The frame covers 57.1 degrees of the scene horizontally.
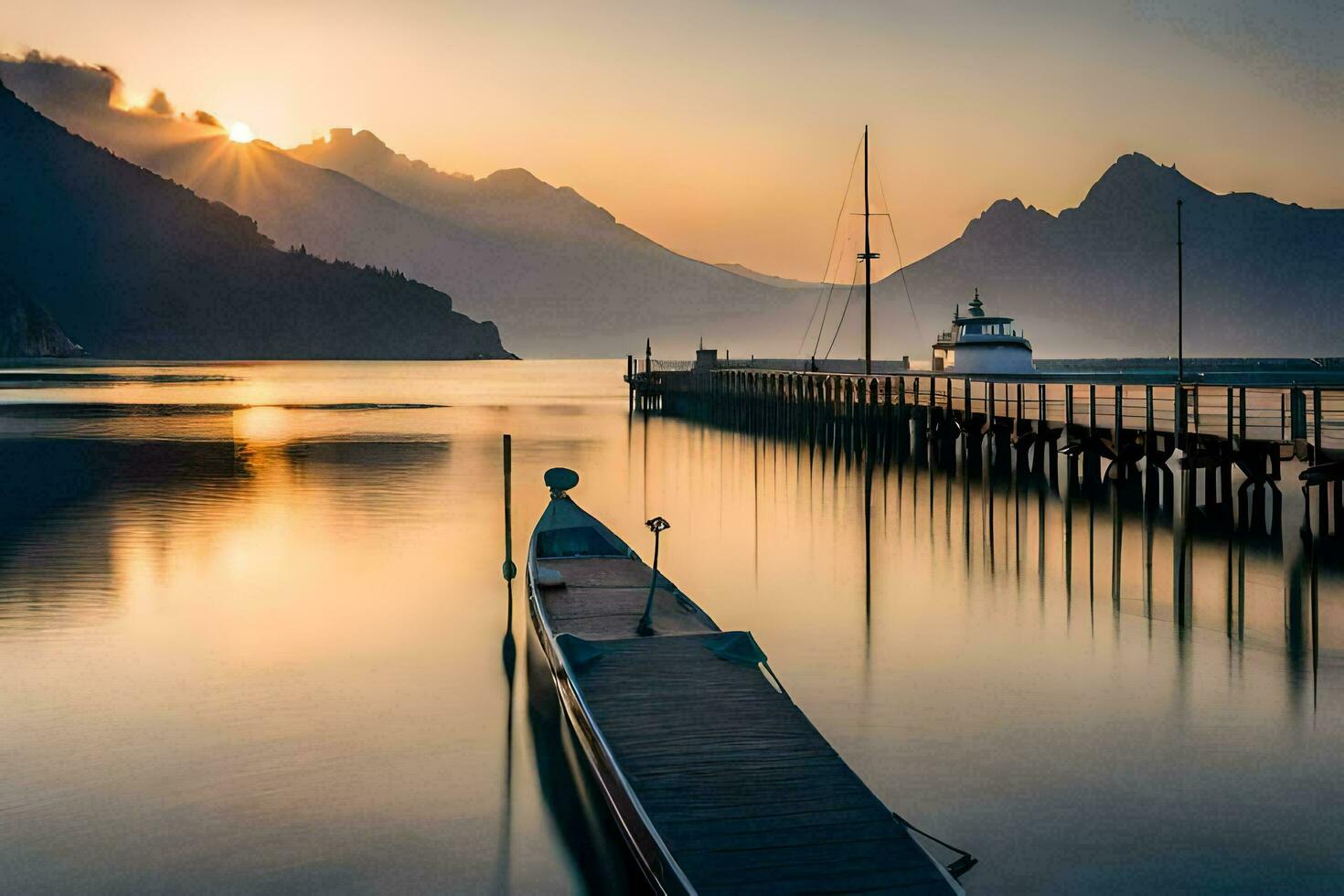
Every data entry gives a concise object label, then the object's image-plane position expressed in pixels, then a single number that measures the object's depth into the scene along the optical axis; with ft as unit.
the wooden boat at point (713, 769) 23.70
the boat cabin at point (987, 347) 215.10
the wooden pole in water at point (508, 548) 61.41
